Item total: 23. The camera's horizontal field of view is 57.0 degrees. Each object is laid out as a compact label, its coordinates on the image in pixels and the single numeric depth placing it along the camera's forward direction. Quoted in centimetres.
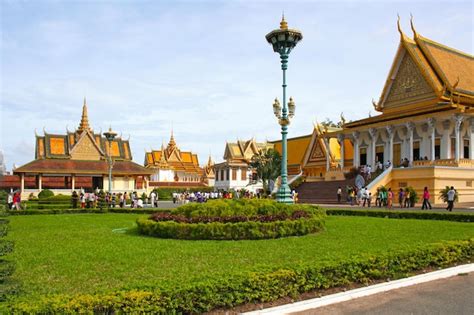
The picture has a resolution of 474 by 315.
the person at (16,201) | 2792
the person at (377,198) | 2725
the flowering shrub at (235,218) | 1209
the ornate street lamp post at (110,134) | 3476
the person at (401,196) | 2539
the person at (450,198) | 2064
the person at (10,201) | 2810
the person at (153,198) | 3436
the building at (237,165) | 6388
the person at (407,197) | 2527
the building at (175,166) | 7788
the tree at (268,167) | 3644
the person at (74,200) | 2941
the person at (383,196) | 2605
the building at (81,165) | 5022
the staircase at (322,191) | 3156
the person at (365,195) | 2716
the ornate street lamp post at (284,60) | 1708
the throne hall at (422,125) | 2883
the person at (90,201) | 2992
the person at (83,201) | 3028
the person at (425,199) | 2227
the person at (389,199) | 2350
